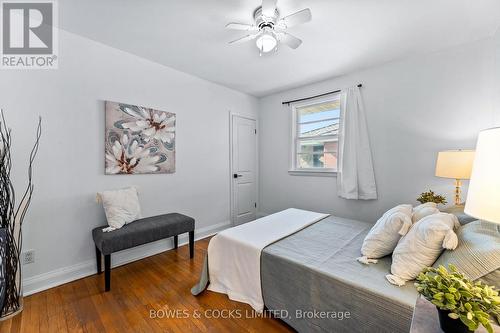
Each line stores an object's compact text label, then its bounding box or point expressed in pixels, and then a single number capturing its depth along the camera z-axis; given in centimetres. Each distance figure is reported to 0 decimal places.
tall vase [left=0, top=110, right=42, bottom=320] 165
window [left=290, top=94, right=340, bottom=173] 348
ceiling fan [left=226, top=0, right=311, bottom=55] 169
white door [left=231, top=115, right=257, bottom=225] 395
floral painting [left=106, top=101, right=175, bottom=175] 249
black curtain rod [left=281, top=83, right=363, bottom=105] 328
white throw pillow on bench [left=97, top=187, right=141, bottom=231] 228
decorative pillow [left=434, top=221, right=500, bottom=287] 104
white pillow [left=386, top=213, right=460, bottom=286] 126
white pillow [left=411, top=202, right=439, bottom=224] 165
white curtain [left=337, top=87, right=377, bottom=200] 302
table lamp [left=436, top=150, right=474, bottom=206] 201
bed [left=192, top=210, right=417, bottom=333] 122
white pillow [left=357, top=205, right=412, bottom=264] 155
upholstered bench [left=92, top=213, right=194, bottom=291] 204
